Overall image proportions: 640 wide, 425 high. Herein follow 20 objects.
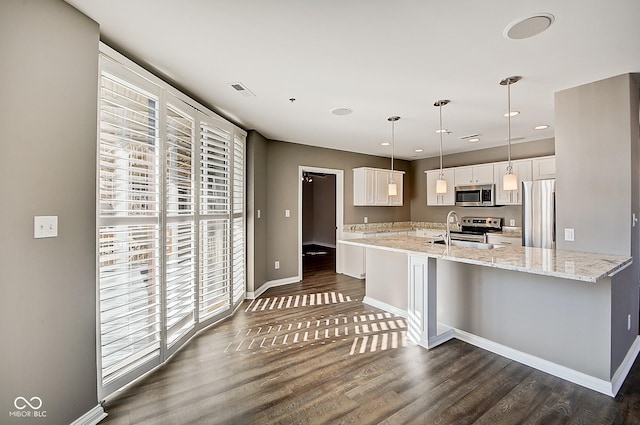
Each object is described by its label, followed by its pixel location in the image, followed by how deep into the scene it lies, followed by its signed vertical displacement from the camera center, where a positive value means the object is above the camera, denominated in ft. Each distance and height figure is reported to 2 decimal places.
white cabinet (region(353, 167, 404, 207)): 19.51 +1.83
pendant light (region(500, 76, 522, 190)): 8.59 +1.11
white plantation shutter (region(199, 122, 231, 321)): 10.30 -0.25
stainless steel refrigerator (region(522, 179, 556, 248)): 10.58 -0.06
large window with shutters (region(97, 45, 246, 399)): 6.57 -0.14
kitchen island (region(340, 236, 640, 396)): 7.09 -2.78
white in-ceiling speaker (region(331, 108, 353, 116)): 11.35 +4.09
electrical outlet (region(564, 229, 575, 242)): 8.91 -0.70
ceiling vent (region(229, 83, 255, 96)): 8.99 +4.00
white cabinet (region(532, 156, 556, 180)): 15.30 +2.41
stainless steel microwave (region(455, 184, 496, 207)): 17.52 +1.09
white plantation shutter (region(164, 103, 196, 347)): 8.45 -0.38
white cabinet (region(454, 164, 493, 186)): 17.89 +2.44
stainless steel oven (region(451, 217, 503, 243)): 17.31 -0.99
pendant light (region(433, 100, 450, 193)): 10.49 +1.12
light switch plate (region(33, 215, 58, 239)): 5.01 -0.20
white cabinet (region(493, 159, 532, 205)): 16.19 +2.09
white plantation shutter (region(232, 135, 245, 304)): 12.68 -0.33
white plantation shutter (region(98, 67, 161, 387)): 6.49 -0.37
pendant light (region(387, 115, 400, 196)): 12.48 +1.27
